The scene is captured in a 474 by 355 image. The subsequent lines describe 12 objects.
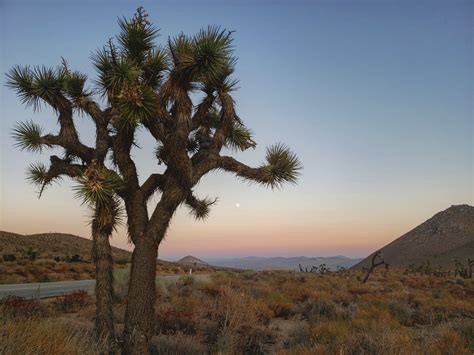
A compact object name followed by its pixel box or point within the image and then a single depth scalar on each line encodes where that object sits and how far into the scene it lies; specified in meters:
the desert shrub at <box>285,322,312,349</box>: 9.23
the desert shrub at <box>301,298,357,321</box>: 12.77
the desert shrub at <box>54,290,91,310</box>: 13.30
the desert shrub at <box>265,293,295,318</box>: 14.24
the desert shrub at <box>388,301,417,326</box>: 12.86
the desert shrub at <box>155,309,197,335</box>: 10.50
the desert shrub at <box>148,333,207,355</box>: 8.43
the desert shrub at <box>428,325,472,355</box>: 7.76
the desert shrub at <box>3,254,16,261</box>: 32.75
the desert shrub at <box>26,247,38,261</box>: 34.38
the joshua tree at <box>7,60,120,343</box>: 8.45
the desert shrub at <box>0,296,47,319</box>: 10.27
